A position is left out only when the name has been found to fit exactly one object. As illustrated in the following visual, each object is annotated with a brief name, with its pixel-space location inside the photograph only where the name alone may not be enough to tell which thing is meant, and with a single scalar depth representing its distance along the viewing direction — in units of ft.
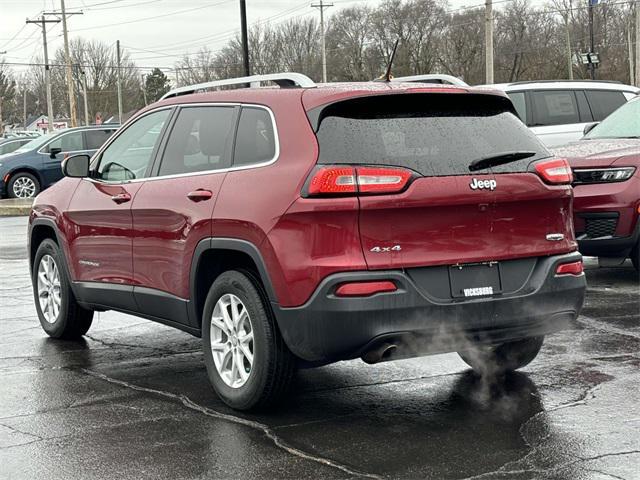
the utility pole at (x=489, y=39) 101.76
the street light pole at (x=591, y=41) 184.75
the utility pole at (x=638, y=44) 128.77
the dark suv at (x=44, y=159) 77.10
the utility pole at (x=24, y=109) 406.62
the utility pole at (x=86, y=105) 290.83
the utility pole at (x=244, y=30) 109.70
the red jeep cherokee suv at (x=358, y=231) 16.15
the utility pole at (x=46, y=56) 195.11
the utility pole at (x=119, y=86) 282.32
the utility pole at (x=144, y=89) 346.58
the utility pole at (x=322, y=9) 239.87
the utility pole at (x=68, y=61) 169.81
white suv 50.19
